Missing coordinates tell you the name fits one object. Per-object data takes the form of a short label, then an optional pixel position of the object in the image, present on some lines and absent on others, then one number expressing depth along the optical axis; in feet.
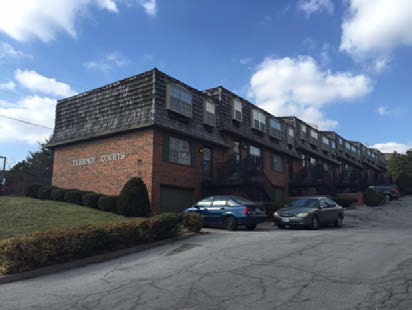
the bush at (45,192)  76.09
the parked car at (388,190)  135.21
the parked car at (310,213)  56.75
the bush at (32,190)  78.69
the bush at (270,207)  71.31
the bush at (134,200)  62.90
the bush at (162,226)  42.04
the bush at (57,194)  73.56
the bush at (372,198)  116.88
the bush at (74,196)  70.64
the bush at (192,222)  49.61
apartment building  70.49
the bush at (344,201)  110.64
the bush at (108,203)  65.16
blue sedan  55.83
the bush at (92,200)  68.33
